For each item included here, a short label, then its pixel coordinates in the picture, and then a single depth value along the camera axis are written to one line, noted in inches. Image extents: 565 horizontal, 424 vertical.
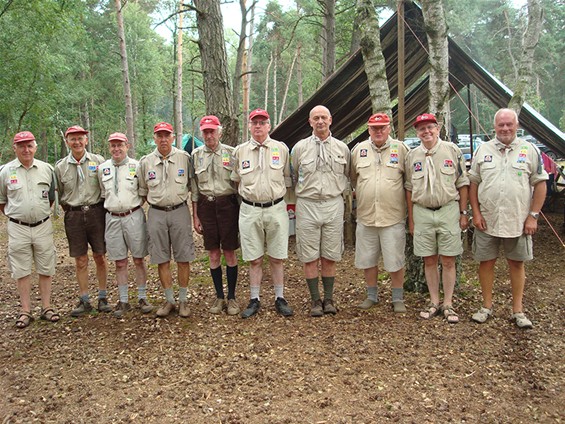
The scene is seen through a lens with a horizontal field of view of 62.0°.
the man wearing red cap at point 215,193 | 174.2
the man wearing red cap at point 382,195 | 168.1
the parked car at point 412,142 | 621.5
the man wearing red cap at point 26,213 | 174.7
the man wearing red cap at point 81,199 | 180.4
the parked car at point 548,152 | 483.5
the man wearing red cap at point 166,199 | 172.4
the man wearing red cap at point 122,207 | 174.7
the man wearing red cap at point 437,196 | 161.9
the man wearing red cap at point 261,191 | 168.6
